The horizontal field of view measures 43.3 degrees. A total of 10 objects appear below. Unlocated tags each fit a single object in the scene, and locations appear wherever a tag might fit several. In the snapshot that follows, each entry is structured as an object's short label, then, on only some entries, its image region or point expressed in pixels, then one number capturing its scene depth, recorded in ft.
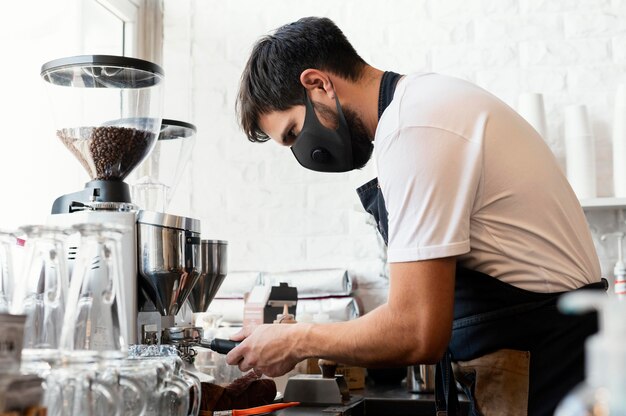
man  4.50
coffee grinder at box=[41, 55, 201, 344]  5.28
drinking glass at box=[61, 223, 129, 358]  3.32
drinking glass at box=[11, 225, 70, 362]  3.21
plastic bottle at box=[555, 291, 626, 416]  1.87
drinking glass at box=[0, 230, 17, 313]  3.49
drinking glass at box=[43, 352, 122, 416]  3.06
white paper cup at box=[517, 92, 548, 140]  9.50
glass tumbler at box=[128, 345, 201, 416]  3.56
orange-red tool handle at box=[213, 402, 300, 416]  4.88
